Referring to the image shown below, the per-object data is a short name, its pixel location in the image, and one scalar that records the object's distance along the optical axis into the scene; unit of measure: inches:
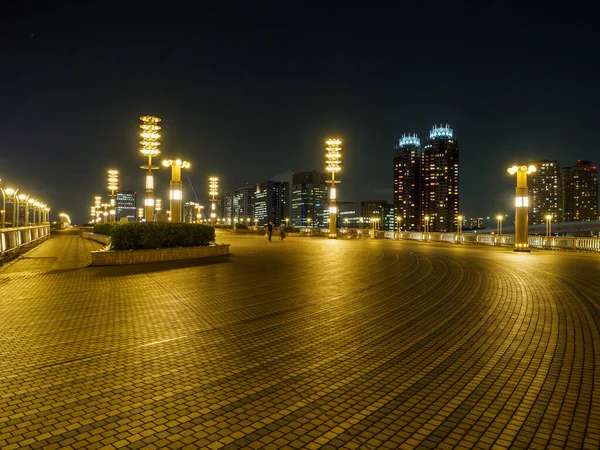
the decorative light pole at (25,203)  1021.8
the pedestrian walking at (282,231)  1380.4
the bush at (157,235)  643.5
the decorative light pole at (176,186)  1061.1
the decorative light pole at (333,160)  1743.4
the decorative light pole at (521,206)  1042.7
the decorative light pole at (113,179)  2156.7
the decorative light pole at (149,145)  1205.7
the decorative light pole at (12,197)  883.5
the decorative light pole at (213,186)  2561.5
